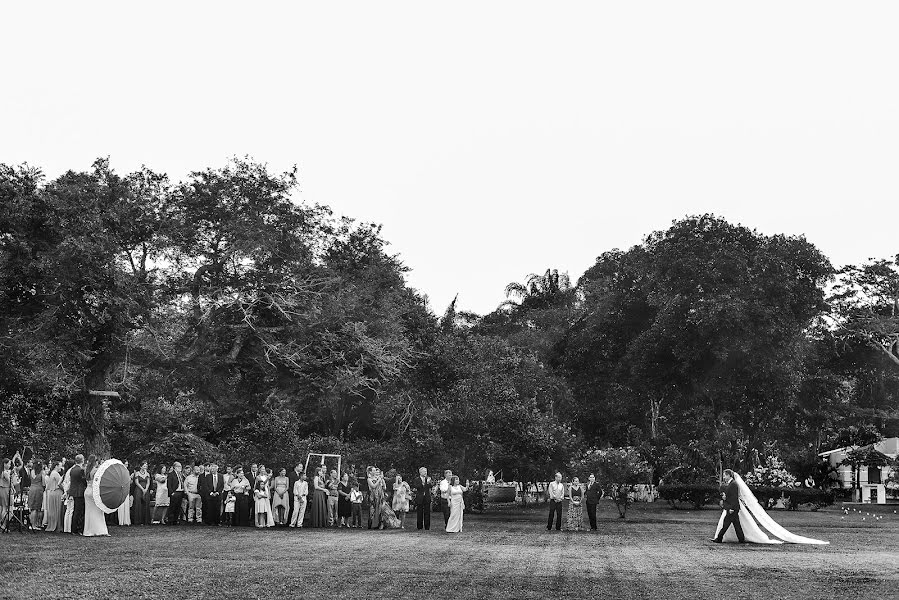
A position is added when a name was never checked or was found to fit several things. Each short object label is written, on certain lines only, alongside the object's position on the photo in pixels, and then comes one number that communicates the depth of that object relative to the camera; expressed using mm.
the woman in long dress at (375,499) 27812
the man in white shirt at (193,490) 27812
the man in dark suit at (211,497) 27484
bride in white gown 22625
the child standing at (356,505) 28562
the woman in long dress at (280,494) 27438
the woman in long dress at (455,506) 25641
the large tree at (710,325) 44312
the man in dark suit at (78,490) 23594
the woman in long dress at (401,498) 27844
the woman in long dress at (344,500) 28447
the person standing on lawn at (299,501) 27500
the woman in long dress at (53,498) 24281
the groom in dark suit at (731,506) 22297
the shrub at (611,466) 39259
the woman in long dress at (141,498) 26812
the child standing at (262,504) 26969
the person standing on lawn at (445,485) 26594
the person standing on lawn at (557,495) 27592
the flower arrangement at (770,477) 45688
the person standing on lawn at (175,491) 27281
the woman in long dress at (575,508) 27625
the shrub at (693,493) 43688
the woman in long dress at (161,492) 27094
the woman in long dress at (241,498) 27484
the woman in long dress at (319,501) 27812
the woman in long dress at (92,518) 22609
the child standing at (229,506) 27641
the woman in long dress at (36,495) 24484
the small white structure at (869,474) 54438
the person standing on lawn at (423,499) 27188
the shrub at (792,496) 43344
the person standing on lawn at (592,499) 28062
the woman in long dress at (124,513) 26181
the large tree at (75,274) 31984
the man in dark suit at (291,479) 27823
